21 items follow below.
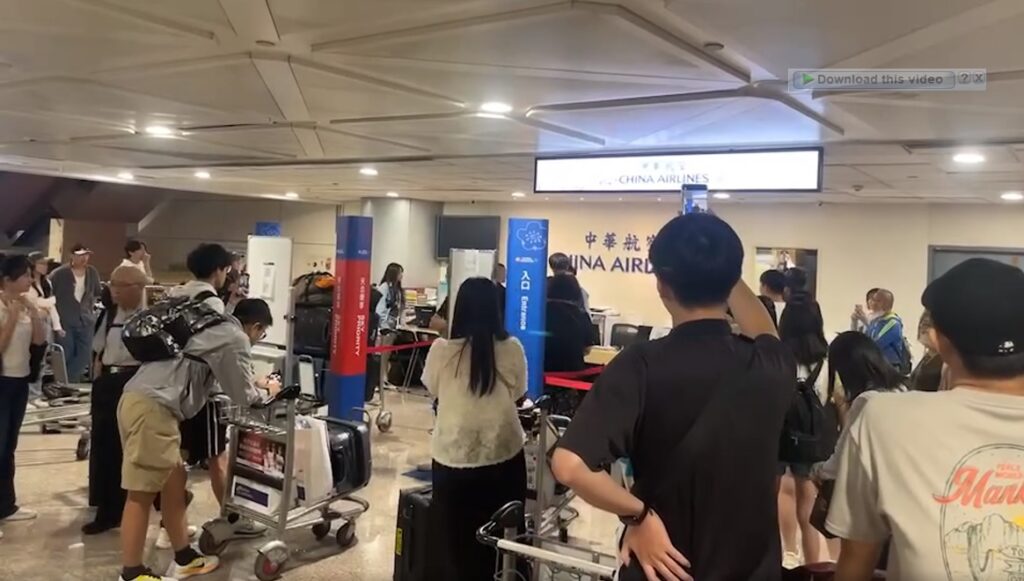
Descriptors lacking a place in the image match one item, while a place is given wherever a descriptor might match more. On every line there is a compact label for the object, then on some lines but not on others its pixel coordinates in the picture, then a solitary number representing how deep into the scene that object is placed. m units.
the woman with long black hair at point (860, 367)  2.89
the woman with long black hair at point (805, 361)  3.70
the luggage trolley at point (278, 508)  3.56
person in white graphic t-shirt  1.17
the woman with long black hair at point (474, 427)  2.92
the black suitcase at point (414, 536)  3.12
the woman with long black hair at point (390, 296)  8.61
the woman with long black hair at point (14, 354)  4.02
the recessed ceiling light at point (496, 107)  4.05
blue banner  6.44
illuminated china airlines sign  4.43
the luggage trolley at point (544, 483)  3.40
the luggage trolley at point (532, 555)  2.35
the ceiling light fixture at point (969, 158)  4.84
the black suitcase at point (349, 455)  3.96
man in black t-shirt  1.37
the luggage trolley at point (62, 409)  5.60
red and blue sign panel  6.00
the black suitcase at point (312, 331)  6.30
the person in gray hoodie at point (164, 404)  3.22
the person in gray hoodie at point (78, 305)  7.62
